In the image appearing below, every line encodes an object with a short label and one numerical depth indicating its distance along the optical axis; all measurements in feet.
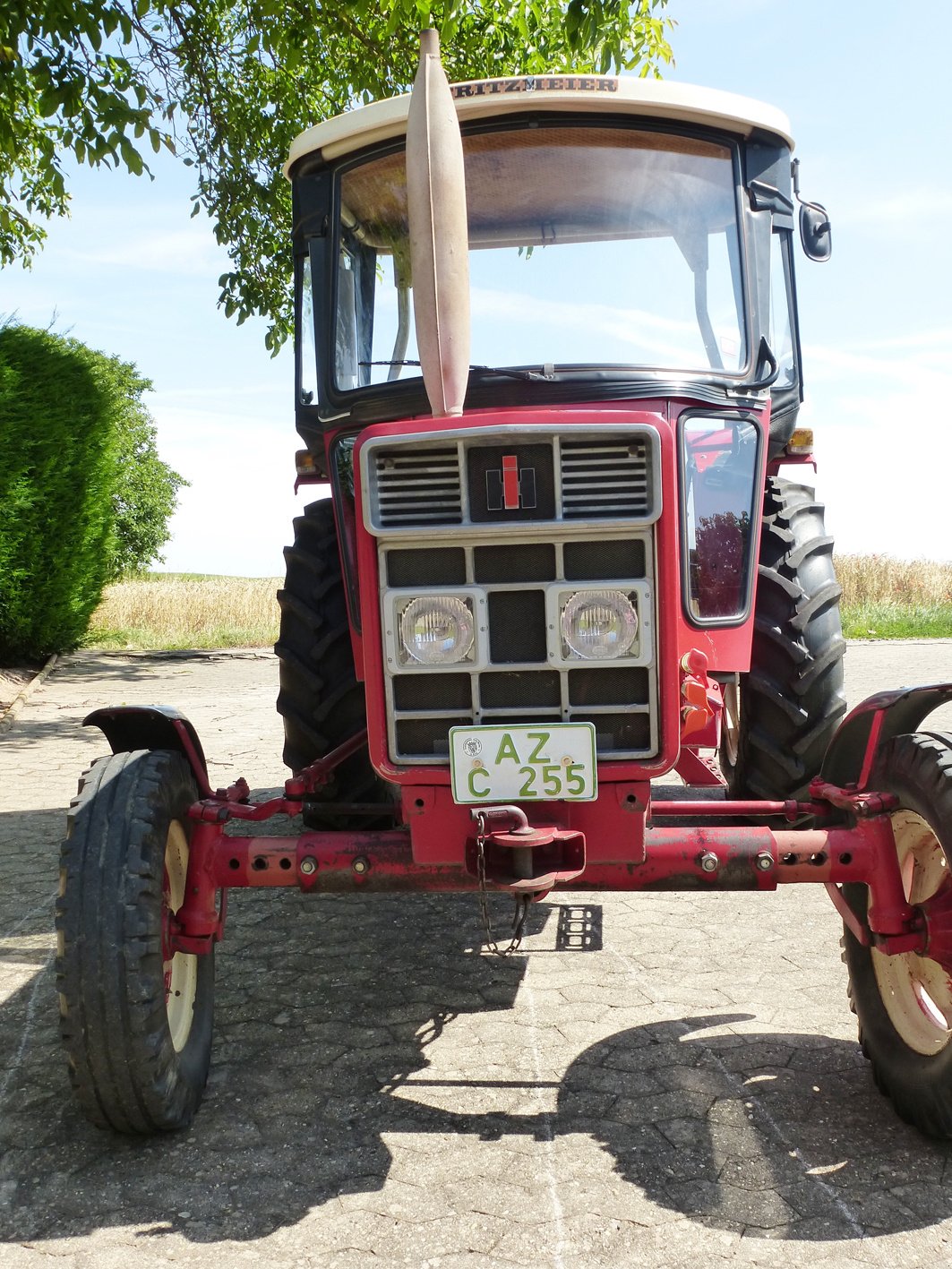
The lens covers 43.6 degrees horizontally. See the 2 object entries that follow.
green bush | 39.55
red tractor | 8.94
